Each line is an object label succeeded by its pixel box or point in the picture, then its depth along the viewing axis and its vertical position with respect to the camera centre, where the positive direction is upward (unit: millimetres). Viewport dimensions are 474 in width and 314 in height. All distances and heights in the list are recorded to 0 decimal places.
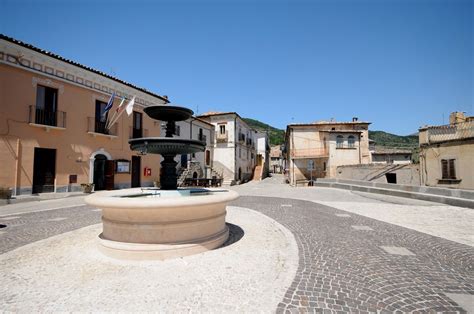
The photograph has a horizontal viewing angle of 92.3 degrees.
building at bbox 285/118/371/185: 27031 +2766
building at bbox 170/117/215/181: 23594 +1810
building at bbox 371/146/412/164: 32438 +2086
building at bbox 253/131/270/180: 46606 +4601
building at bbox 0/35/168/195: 11664 +2617
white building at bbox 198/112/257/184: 29047 +3275
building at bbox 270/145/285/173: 65500 +2483
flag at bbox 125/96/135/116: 11317 +3113
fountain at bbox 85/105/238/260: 3799 -1003
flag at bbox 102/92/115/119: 14469 +4083
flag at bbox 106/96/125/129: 16353 +3758
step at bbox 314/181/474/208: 9555 -1326
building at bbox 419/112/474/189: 14547 +1084
